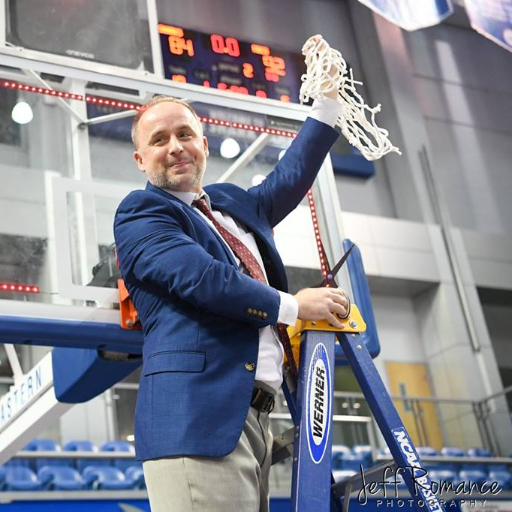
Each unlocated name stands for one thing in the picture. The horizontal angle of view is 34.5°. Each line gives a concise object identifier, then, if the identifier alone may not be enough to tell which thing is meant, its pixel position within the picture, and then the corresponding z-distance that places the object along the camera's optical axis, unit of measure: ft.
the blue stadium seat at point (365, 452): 25.16
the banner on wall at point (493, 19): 28.89
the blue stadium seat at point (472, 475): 27.99
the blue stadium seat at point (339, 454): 25.18
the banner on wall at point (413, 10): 25.52
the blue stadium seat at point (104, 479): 22.38
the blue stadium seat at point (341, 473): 24.50
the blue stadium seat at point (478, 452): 30.83
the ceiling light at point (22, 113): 9.73
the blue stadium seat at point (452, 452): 30.30
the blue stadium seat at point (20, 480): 21.36
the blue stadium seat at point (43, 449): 22.24
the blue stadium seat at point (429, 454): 28.48
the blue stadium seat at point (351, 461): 25.25
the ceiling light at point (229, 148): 10.84
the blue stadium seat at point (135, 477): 22.89
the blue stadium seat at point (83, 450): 23.29
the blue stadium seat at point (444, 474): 27.58
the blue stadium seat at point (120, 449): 24.07
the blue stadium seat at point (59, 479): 21.80
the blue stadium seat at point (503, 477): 28.68
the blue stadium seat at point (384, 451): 27.47
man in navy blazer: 5.60
